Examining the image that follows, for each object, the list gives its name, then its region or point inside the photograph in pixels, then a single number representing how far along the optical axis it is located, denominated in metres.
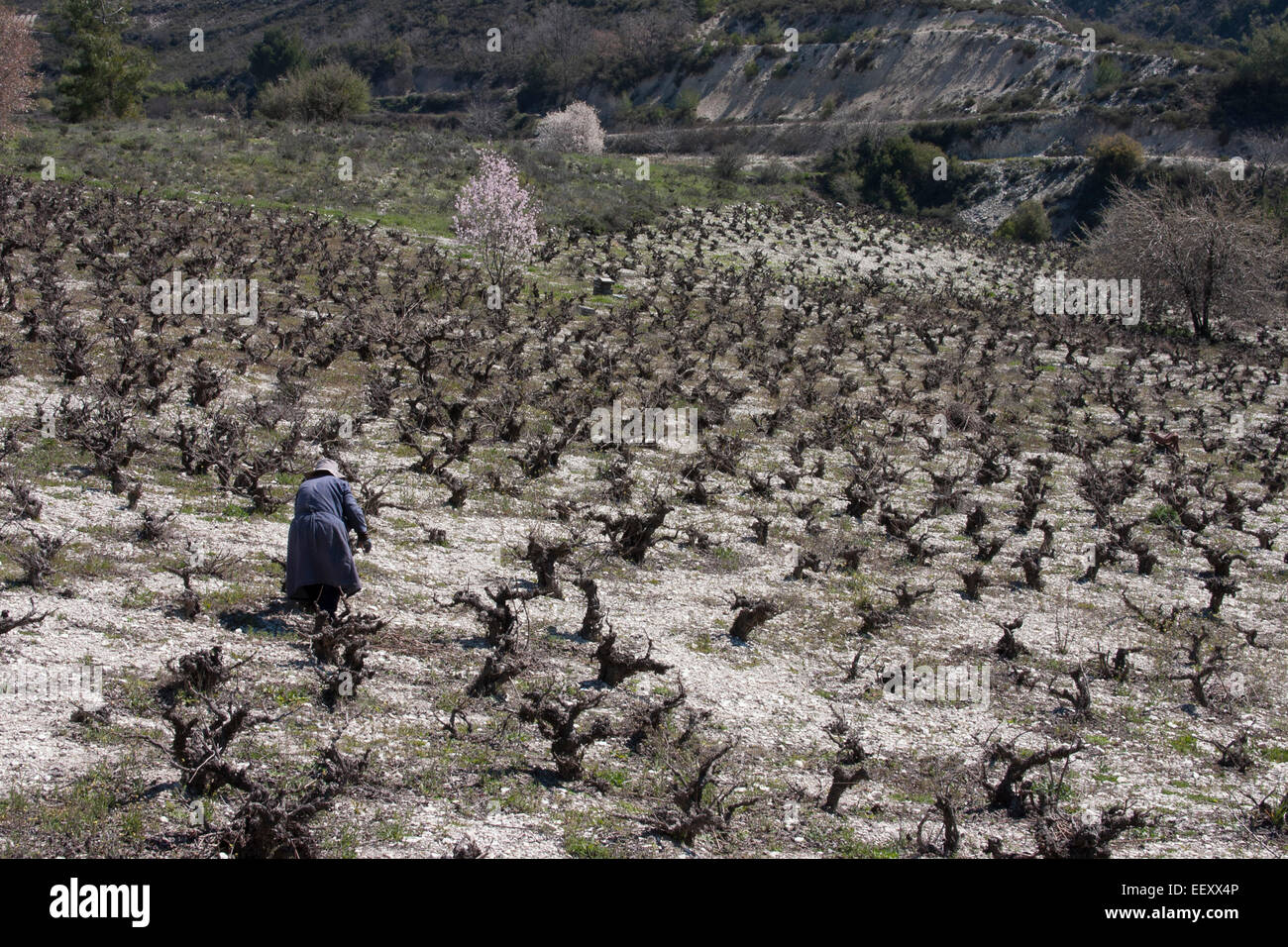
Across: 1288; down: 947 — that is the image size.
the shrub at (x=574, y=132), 72.81
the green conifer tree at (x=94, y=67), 61.22
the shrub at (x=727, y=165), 66.19
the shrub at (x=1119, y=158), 67.31
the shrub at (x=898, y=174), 73.00
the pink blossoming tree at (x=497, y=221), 32.97
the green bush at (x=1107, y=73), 82.94
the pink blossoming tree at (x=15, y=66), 46.09
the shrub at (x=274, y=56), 102.88
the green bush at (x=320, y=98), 62.38
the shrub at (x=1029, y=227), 65.00
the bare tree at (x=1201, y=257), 39.81
